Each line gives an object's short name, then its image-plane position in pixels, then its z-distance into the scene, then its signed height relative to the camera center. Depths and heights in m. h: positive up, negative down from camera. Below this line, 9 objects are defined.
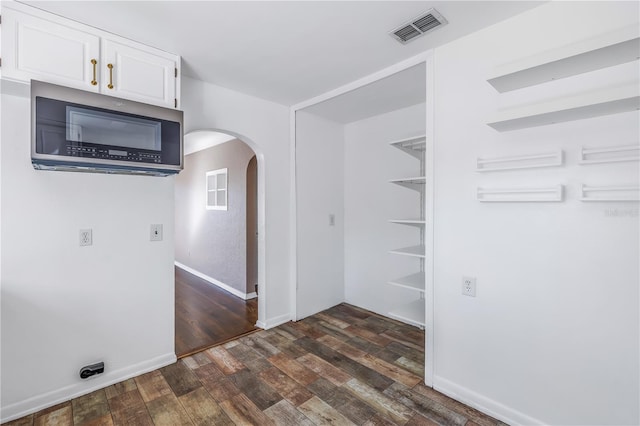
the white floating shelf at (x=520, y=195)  1.62 +0.10
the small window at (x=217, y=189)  4.93 +0.40
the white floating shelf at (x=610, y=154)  1.42 +0.29
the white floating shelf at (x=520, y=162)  1.63 +0.30
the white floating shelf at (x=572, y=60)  1.29 +0.74
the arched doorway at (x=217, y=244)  3.38 -0.54
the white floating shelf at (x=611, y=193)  1.41 +0.09
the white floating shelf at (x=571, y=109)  1.30 +0.50
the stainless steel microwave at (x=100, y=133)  1.57 +0.47
